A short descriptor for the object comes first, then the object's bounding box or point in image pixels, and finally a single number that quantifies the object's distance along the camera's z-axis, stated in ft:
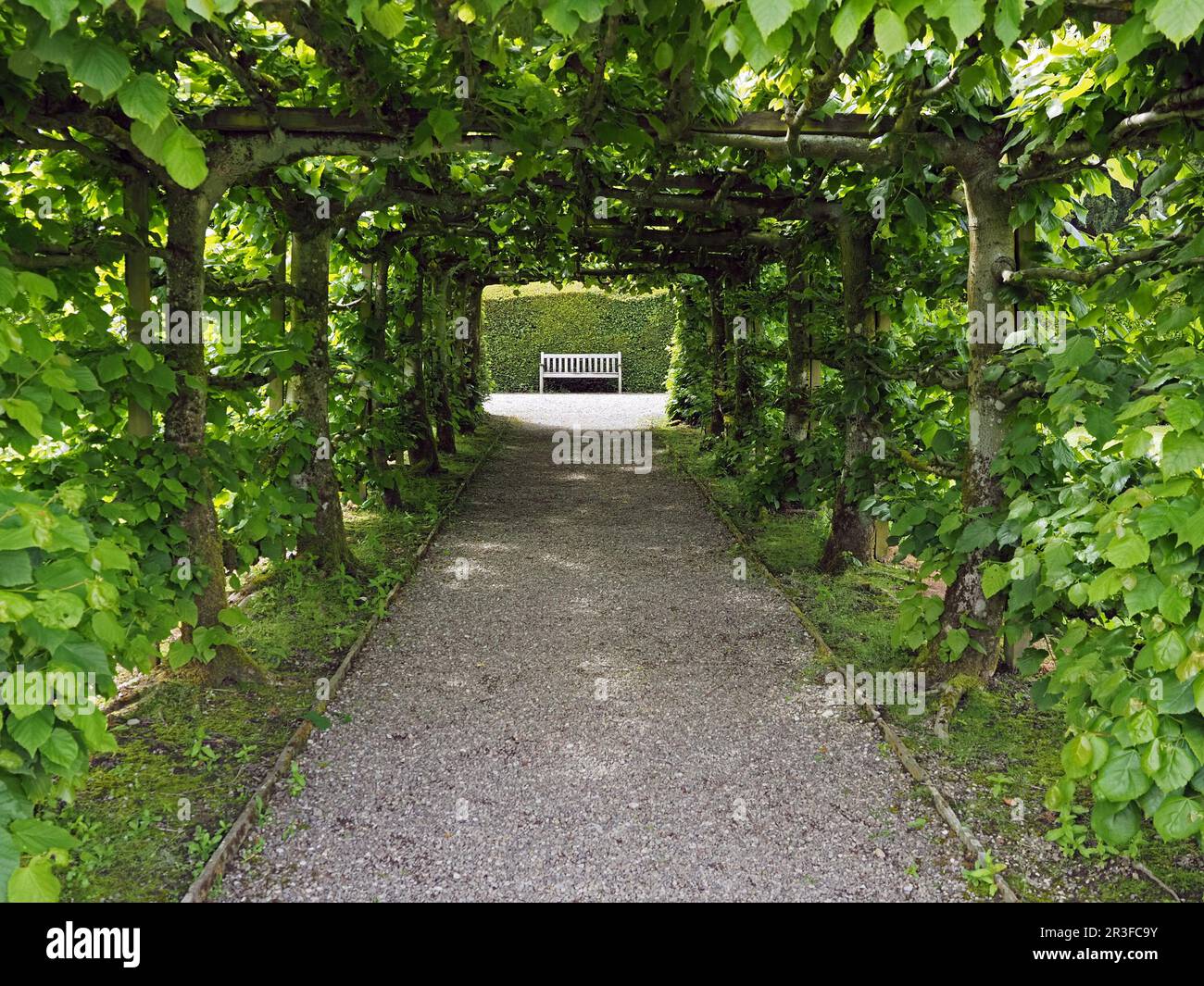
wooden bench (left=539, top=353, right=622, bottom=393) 85.87
